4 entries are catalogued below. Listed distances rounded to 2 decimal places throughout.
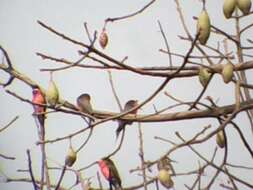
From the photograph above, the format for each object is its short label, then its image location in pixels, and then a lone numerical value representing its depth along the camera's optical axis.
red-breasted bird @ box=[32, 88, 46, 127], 15.26
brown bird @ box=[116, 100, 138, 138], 15.13
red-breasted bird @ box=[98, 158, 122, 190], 15.40
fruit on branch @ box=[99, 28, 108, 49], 16.11
